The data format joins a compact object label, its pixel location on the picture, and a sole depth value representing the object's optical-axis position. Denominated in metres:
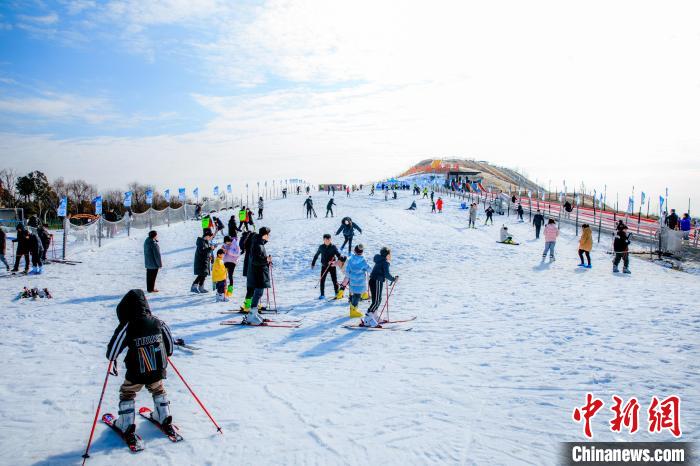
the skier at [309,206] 31.36
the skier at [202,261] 12.14
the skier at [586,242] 16.42
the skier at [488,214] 30.32
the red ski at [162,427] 4.78
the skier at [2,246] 15.08
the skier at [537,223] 24.39
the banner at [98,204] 26.39
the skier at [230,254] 12.45
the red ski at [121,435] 4.58
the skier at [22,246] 15.12
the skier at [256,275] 9.26
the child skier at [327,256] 11.82
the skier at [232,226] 15.92
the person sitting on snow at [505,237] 22.44
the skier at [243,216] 24.42
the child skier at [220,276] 11.49
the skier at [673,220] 20.11
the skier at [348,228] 17.47
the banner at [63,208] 20.03
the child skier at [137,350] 4.58
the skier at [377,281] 9.26
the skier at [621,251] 15.48
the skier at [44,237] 16.77
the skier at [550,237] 17.62
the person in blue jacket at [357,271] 9.59
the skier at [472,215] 28.53
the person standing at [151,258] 11.79
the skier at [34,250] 15.37
